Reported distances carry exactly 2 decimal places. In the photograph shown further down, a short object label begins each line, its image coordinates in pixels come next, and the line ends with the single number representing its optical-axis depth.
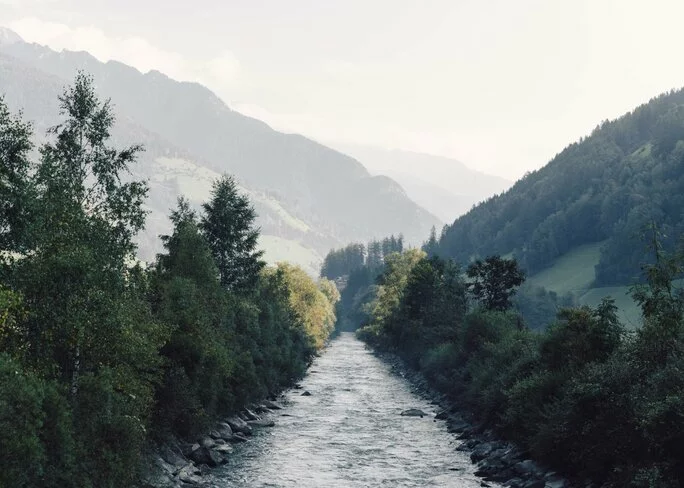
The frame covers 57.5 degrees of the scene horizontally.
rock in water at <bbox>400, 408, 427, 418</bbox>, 68.25
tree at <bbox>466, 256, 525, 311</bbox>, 85.06
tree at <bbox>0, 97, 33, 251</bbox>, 28.25
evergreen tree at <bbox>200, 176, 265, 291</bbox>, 80.00
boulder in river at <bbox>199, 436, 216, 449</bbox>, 47.46
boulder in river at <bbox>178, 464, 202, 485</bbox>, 39.13
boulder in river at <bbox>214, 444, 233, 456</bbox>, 48.39
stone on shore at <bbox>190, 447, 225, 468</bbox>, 44.38
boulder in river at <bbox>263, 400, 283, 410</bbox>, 71.33
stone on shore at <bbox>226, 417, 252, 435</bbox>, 56.68
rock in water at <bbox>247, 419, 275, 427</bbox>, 60.88
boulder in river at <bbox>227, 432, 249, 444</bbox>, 53.12
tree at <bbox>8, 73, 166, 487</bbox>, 28.52
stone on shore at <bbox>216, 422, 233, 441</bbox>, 53.01
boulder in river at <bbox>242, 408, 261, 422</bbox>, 62.27
